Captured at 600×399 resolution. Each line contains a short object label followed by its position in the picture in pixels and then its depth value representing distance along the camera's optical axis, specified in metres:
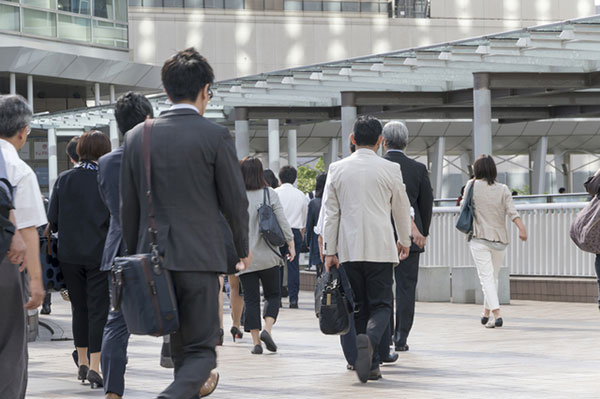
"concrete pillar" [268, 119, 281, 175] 33.44
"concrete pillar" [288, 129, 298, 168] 41.53
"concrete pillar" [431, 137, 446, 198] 51.38
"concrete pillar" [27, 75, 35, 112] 42.84
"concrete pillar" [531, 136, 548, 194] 51.00
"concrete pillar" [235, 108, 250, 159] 31.28
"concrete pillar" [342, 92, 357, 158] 27.70
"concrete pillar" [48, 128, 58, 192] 38.69
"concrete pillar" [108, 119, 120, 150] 36.15
